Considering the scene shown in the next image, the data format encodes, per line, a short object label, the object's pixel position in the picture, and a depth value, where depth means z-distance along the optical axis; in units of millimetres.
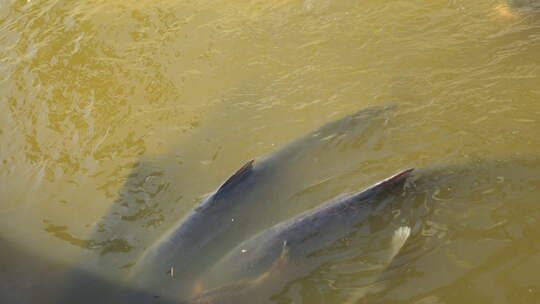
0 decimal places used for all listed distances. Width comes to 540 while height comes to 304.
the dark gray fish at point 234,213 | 3850
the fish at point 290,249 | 3525
